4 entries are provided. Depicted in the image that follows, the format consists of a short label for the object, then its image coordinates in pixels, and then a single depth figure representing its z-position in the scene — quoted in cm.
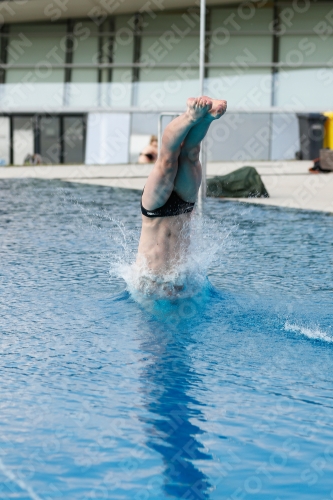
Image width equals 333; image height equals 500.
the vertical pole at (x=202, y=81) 1491
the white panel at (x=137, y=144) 2884
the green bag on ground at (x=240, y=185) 1513
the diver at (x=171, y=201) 557
